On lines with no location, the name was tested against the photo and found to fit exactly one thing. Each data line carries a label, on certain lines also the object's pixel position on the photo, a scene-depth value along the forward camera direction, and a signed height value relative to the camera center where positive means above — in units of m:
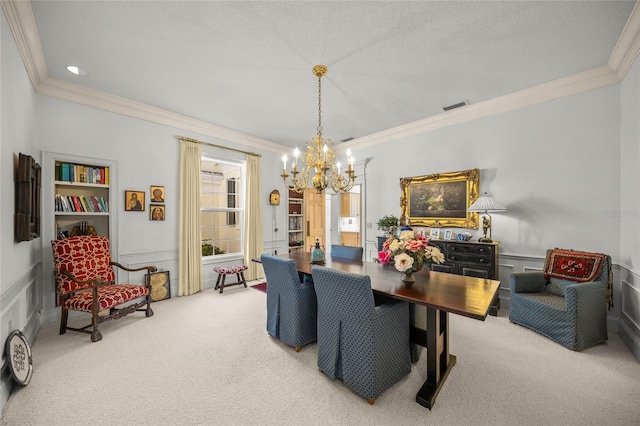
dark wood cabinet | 3.50 -0.66
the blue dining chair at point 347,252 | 3.39 -0.54
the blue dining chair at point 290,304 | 2.56 -0.93
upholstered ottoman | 4.48 -1.05
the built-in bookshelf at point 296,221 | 6.21 -0.22
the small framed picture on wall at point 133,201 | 3.80 +0.16
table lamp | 3.42 +0.06
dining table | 1.73 -0.61
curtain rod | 4.33 +1.20
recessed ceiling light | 2.91 +1.60
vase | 2.26 -0.58
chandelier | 2.82 +0.50
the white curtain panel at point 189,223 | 4.33 -0.19
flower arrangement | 2.17 -0.35
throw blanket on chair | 2.81 -0.62
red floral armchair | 2.84 -0.84
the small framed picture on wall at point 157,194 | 4.07 +0.28
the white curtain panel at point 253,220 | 5.24 -0.17
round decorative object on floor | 1.97 -1.15
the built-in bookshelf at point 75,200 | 3.20 +0.16
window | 4.96 +0.09
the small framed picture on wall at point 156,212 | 4.05 +0.00
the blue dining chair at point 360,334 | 1.86 -0.92
